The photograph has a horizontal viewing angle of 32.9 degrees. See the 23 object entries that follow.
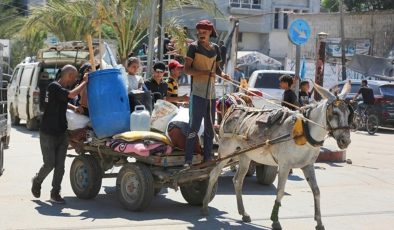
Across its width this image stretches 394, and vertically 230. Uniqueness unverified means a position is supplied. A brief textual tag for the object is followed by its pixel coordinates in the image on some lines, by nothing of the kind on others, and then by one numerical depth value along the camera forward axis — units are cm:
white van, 2052
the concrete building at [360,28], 4128
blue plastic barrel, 929
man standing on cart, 877
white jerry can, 923
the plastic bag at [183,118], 915
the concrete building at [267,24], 5512
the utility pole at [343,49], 3831
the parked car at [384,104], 2489
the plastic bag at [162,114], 937
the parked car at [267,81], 2344
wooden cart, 873
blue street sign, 1584
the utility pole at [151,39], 1839
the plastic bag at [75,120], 970
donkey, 762
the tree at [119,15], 2381
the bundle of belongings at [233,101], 1001
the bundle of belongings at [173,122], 901
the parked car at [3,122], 1184
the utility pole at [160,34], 1896
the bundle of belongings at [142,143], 870
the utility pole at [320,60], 1755
